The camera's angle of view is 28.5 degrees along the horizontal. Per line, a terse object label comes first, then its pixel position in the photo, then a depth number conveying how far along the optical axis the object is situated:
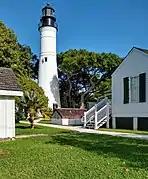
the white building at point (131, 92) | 20.84
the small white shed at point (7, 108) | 14.27
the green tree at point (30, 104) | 22.70
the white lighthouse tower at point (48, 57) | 41.38
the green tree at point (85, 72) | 40.91
